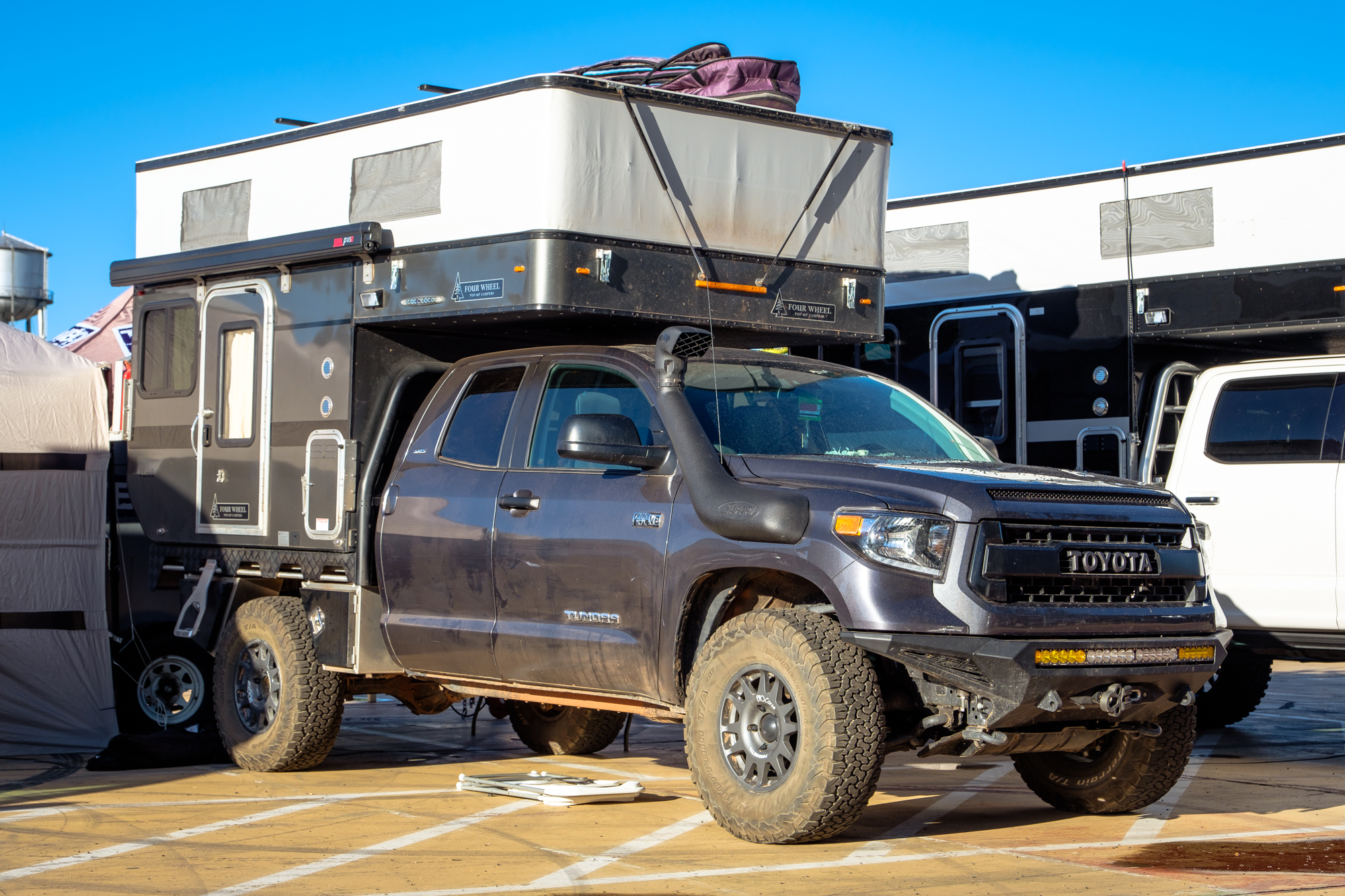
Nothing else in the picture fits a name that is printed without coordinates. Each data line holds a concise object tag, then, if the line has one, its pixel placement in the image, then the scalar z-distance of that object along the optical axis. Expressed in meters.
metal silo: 27.84
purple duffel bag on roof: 9.19
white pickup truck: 8.94
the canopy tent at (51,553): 10.10
